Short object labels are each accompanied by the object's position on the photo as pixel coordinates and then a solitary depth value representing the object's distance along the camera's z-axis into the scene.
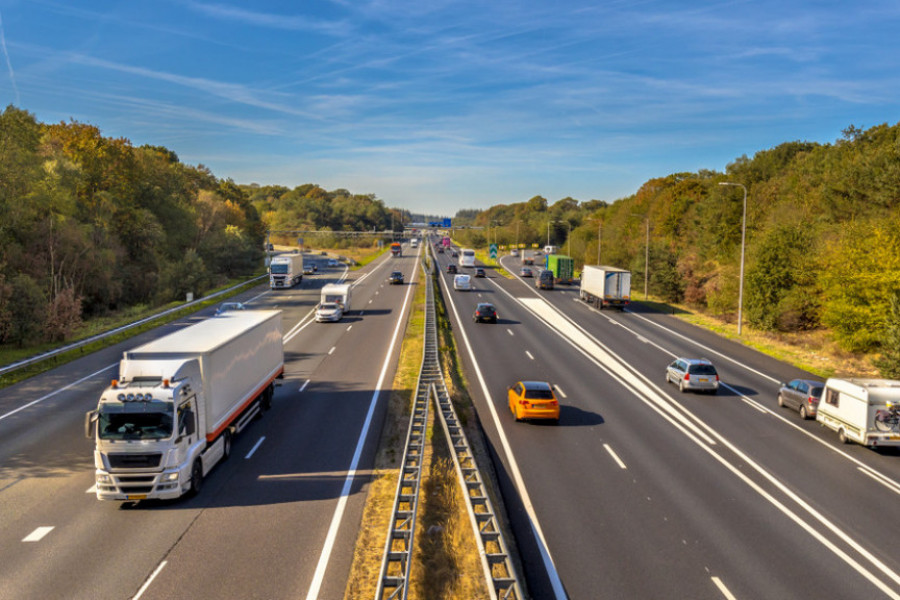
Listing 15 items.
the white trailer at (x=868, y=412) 20.33
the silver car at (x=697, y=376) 28.00
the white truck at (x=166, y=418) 14.03
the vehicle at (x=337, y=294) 49.53
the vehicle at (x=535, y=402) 22.41
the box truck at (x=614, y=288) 57.00
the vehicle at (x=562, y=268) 83.25
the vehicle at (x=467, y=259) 97.38
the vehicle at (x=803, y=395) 24.25
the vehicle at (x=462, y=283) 71.25
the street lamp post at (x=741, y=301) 41.59
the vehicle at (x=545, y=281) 75.00
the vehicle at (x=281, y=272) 68.94
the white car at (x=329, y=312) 47.12
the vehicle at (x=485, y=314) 48.28
